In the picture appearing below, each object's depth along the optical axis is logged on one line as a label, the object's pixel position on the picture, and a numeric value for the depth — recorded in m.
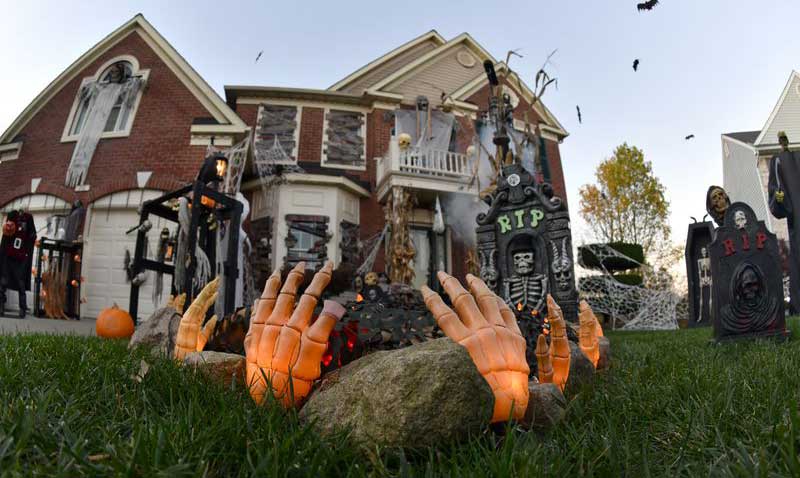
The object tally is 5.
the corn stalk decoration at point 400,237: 11.46
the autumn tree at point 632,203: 24.08
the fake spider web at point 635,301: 12.94
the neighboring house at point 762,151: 20.59
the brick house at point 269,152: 11.38
